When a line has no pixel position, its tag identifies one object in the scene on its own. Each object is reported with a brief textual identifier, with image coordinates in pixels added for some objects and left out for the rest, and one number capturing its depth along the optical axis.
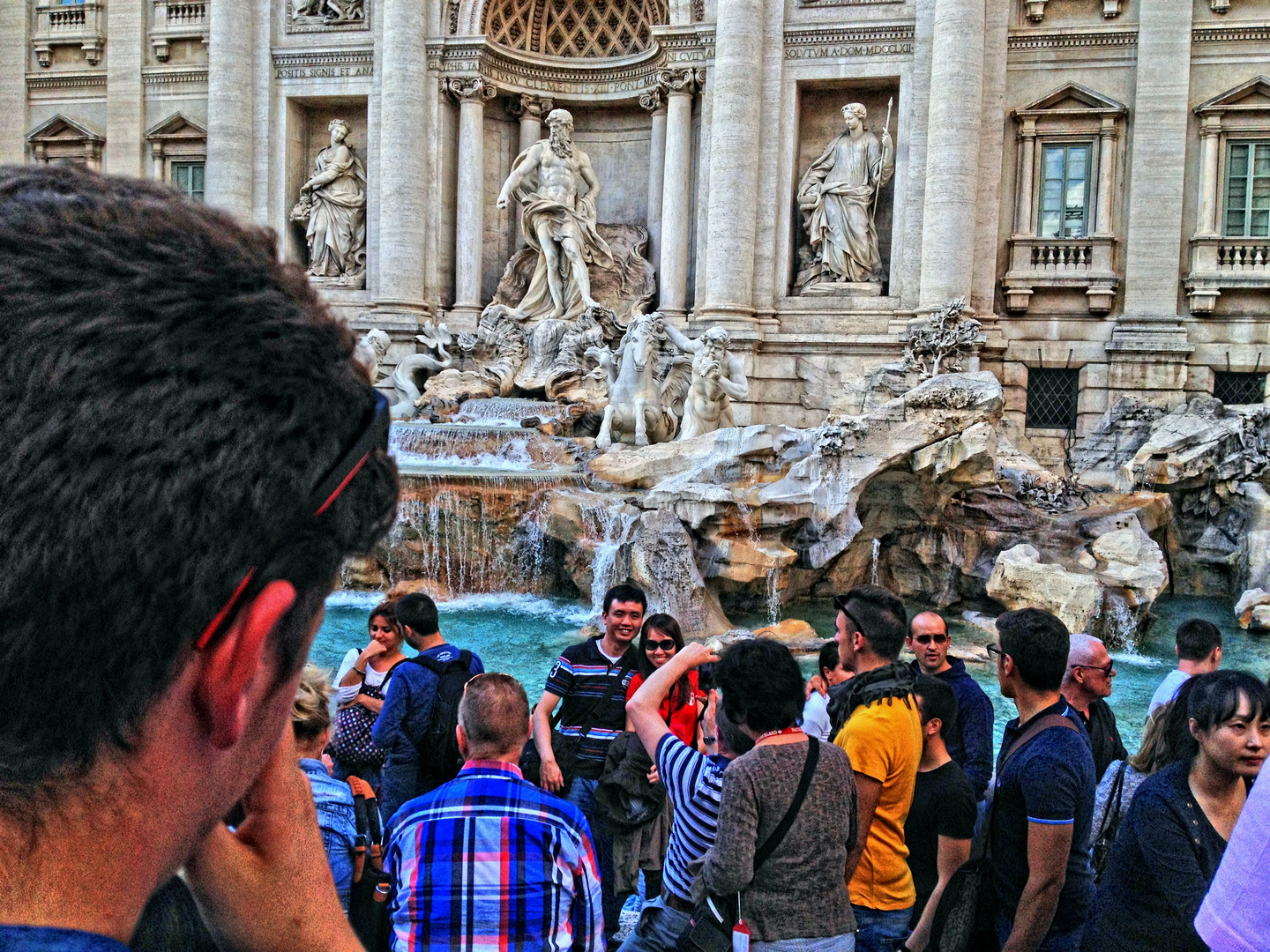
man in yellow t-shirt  2.76
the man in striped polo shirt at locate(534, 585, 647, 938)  3.65
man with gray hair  3.58
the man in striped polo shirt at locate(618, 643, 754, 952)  2.57
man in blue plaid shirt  2.15
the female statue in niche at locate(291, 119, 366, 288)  17.33
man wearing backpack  3.44
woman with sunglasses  3.51
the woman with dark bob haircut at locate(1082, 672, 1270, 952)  2.31
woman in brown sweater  2.39
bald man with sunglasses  3.56
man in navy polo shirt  2.63
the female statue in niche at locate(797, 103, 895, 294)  15.42
